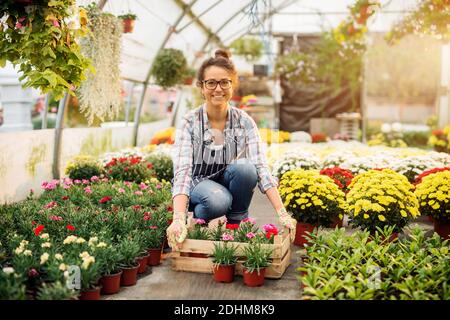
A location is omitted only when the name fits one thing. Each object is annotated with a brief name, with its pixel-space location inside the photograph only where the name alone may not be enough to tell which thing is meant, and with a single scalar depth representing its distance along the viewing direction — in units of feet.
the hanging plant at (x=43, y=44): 8.89
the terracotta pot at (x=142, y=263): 9.44
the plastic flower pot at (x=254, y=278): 8.86
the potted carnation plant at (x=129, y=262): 8.86
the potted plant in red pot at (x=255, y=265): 8.84
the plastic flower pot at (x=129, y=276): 8.86
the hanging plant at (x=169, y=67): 25.01
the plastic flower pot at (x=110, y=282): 8.41
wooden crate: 9.24
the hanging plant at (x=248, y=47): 37.17
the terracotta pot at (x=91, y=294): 7.77
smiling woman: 9.77
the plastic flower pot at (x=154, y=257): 10.04
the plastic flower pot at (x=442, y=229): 11.82
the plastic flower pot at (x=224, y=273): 9.00
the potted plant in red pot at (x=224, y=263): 9.00
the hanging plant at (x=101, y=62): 15.84
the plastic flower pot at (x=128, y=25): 18.31
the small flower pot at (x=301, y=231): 11.54
